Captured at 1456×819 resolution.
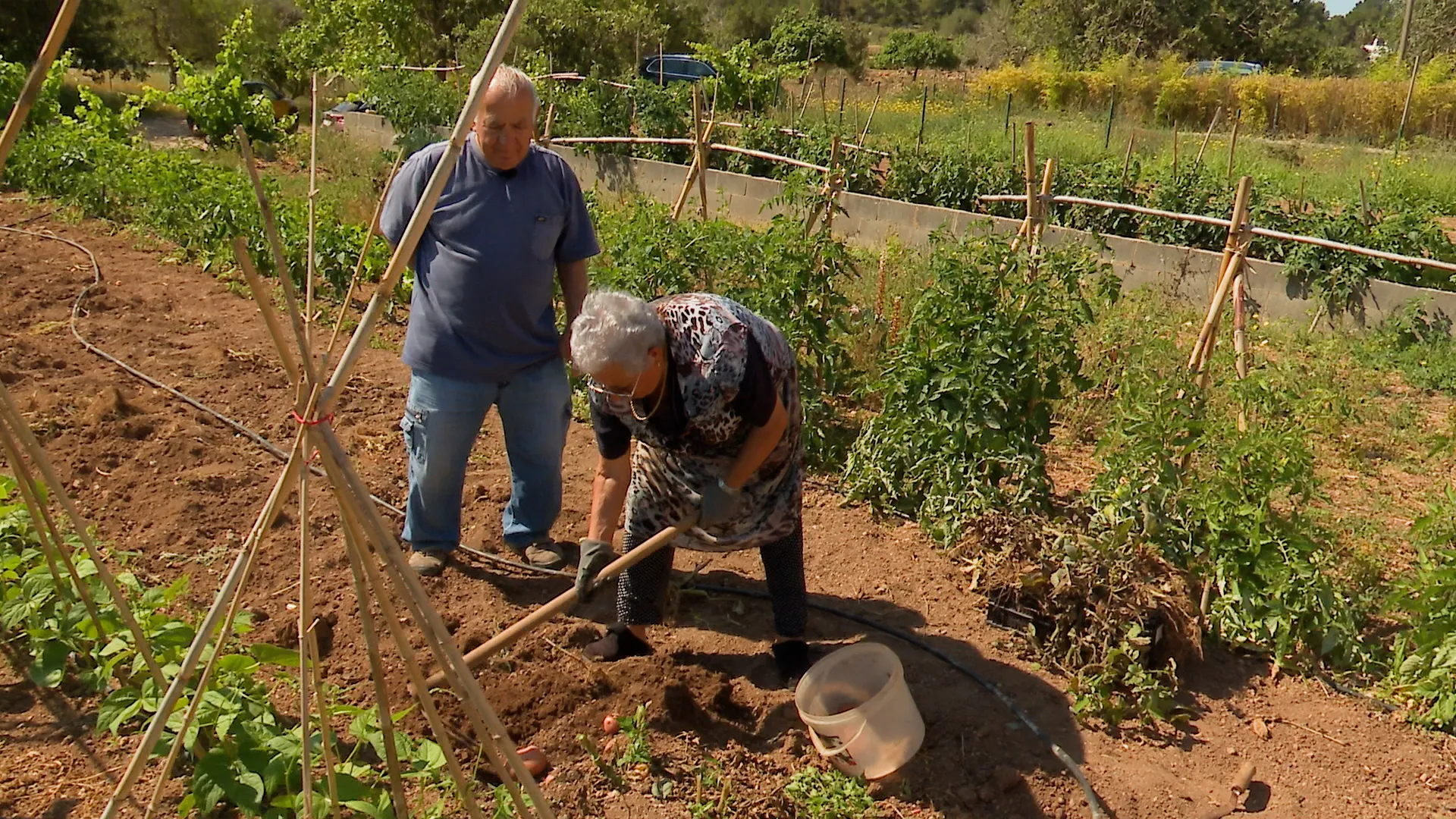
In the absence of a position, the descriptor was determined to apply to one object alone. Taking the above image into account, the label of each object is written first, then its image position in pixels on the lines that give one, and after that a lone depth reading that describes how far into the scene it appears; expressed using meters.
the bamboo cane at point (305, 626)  2.08
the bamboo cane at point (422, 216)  1.72
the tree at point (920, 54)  33.09
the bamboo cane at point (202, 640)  2.05
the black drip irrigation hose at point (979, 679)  3.00
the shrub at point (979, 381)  4.26
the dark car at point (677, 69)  19.52
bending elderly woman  2.68
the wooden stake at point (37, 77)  1.96
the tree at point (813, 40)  27.14
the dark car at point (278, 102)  17.00
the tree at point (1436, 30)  28.20
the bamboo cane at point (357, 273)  2.10
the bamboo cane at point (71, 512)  2.43
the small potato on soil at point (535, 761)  3.00
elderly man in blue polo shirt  3.35
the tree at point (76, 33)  20.47
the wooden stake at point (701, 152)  6.98
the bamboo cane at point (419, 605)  1.95
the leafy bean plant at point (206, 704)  2.50
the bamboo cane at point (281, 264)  1.77
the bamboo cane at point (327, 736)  2.26
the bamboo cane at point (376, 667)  2.09
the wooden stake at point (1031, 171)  5.46
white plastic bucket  2.90
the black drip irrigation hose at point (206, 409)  4.64
